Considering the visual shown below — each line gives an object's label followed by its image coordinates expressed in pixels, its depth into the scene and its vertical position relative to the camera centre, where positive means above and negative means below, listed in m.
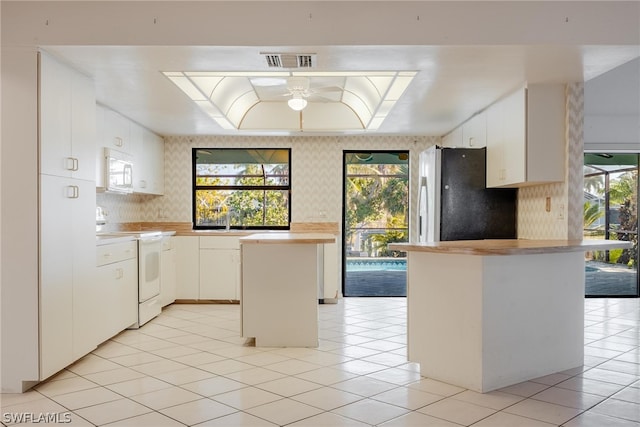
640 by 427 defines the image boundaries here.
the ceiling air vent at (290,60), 3.44 +1.01
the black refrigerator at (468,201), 5.17 +0.10
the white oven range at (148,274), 5.11 -0.65
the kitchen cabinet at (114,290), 4.11 -0.68
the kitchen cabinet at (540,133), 4.26 +0.63
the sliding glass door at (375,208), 7.46 +0.04
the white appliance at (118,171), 4.95 +0.39
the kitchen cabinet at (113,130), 4.88 +0.79
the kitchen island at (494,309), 3.17 -0.62
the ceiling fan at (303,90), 4.82 +1.35
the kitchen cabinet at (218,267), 6.46 -0.69
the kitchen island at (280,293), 4.25 -0.66
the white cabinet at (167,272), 5.93 -0.71
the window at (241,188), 7.18 +0.31
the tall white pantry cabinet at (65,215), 3.28 -0.03
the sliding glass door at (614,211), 7.28 +0.00
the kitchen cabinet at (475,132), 5.21 +0.83
